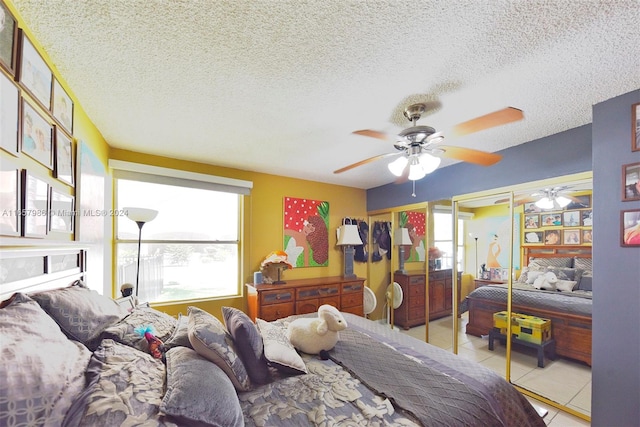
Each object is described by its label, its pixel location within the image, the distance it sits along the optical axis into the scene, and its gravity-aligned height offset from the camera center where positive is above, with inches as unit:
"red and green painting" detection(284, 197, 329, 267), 149.8 -7.5
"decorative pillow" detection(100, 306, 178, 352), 48.6 -23.3
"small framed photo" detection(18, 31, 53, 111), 44.9 +26.3
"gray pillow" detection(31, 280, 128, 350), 43.3 -16.7
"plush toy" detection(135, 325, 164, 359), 49.9 -24.4
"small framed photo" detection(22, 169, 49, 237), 45.9 +2.1
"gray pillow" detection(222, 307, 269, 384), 52.3 -26.4
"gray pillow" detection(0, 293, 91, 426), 26.4 -17.3
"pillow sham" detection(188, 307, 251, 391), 47.6 -24.2
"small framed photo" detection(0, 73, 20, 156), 39.9 +16.0
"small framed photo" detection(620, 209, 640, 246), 65.5 -1.6
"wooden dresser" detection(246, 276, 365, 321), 120.5 -38.3
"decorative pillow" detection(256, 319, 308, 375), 54.3 -28.8
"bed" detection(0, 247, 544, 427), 30.5 -24.4
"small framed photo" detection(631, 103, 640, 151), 66.2 +23.6
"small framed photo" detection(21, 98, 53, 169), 46.1 +15.3
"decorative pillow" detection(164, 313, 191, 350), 52.1 -24.2
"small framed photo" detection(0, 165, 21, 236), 39.9 +2.7
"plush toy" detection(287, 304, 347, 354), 65.3 -28.7
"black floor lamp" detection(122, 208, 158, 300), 91.7 +1.4
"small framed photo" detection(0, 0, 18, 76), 40.0 +27.7
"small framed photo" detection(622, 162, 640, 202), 66.1 +9.9
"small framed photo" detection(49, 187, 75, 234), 56.1 +1.1
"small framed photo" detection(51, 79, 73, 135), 56.9 +25.2
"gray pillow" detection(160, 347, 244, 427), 34.0 -24.4
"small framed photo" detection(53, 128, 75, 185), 57.6 +13.8
